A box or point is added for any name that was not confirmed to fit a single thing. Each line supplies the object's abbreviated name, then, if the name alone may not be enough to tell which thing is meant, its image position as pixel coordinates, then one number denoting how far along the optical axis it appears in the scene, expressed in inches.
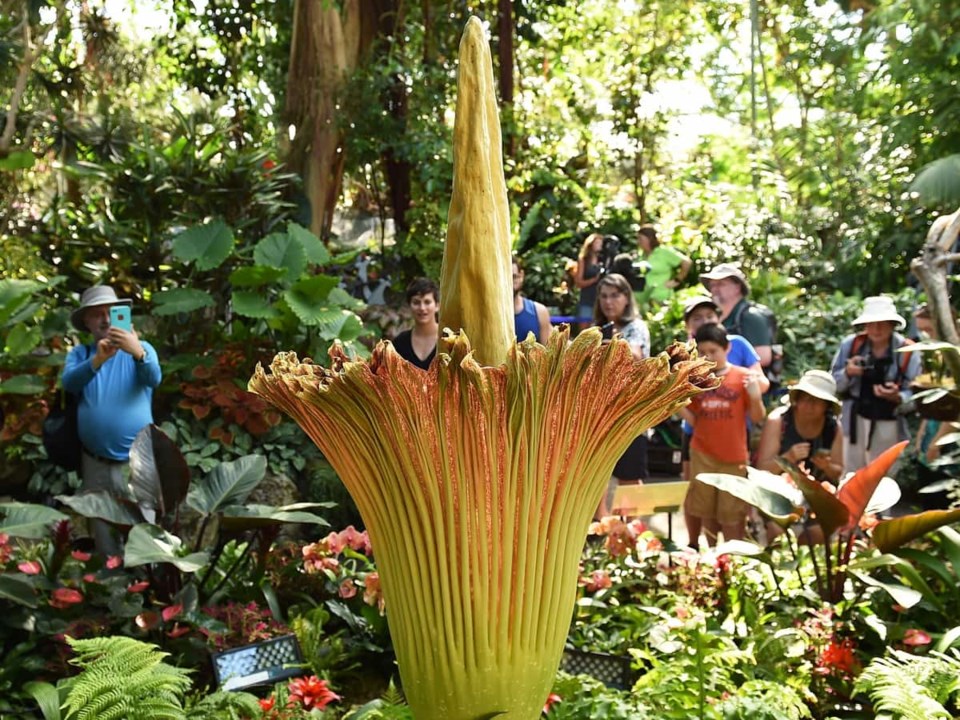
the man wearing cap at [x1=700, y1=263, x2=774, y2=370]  180.1
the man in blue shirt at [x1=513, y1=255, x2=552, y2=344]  172.2
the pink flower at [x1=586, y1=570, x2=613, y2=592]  111.6
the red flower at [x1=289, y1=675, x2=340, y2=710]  83.8
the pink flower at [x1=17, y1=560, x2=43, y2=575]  103.0
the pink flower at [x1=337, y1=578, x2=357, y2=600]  114.4
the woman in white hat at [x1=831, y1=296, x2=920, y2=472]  166.7
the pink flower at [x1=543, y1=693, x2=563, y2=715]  78.4
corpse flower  34.3
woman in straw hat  134.3
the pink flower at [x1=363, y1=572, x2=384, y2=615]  106.5
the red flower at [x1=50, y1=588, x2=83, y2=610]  100.9
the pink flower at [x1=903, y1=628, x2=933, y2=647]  89.0
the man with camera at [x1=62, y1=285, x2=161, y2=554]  143.7
